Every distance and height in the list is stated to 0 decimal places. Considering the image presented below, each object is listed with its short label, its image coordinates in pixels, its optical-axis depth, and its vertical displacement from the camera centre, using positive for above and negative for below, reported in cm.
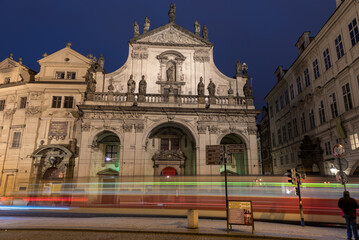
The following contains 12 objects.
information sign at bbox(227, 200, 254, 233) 1055 -118
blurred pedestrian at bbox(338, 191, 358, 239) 935 -94
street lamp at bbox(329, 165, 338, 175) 2229 +132
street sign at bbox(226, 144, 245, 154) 1201 +171
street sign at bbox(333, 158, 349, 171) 1231 +104
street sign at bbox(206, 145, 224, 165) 1191 +141
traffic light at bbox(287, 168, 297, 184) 1337 +47
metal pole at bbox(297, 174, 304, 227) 1302 -113
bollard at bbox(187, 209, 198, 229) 1123 -152
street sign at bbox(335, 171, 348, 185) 1165 +37
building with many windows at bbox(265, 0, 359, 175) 2006 +856
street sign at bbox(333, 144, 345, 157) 1242 +171
